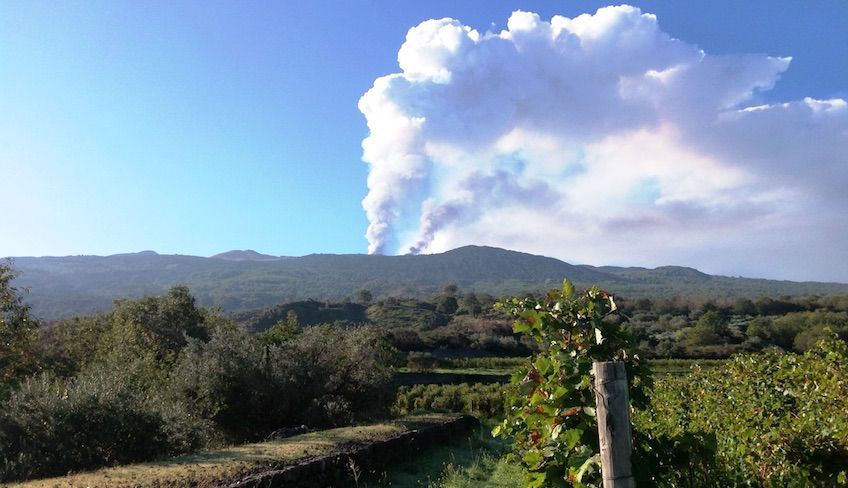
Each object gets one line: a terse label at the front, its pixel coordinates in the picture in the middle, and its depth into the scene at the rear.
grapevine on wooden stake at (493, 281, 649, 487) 5.12
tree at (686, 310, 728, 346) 73.31
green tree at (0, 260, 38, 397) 21.58
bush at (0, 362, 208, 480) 12.08
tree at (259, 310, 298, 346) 26.85
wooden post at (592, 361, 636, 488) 4.22
